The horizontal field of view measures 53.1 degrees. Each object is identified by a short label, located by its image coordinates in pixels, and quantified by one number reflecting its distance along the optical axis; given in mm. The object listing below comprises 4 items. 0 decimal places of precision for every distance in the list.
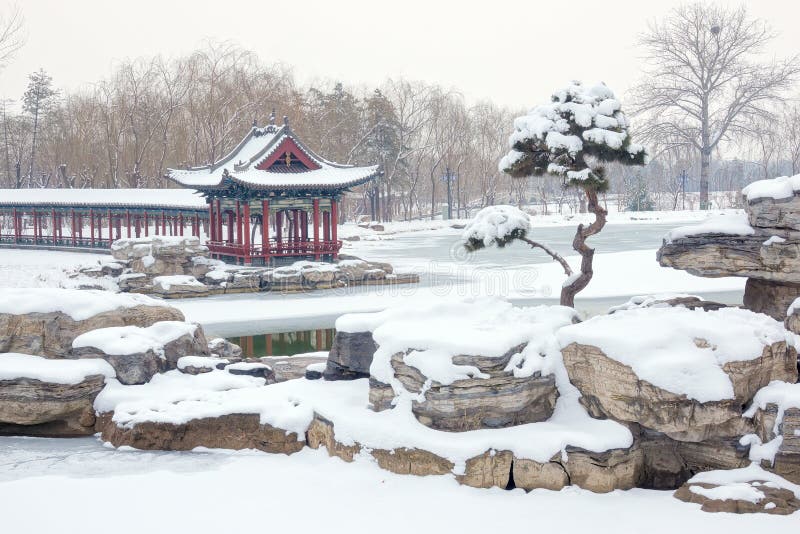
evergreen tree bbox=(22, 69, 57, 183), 48969
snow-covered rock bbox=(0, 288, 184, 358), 11773
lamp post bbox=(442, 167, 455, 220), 53188
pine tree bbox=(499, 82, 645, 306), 11656
